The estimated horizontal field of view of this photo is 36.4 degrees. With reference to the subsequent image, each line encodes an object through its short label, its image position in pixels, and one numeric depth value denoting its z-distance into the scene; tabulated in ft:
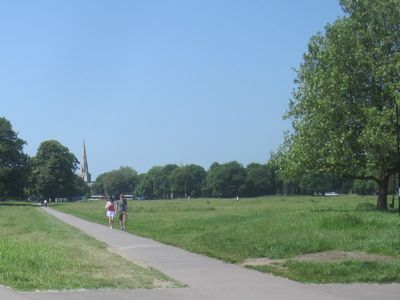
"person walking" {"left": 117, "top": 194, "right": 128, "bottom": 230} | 100.58
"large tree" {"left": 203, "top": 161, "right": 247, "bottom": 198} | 551.18
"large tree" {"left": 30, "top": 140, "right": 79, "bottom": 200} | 390.01
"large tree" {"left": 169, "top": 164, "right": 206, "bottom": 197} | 612.29
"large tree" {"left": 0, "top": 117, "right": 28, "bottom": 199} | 314.30
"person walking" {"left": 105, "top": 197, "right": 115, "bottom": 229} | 104.61
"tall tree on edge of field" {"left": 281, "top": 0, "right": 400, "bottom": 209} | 99.14
